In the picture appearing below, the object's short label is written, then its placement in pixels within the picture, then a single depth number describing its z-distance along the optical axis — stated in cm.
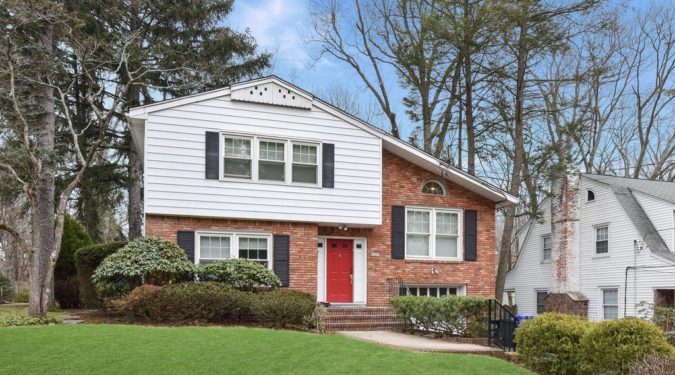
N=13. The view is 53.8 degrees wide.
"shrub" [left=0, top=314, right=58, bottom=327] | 1395
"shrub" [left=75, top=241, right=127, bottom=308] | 1800
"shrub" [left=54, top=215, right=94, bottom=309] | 2234
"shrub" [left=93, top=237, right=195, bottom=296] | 1516
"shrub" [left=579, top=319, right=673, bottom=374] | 980
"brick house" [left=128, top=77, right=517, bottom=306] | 1734
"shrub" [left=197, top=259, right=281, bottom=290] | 1616
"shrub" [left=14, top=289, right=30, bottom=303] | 3330
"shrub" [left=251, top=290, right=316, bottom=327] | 1457
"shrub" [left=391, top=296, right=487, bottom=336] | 1521
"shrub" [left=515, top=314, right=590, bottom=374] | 1114
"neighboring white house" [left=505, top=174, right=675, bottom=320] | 2486
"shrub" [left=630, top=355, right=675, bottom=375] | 848
